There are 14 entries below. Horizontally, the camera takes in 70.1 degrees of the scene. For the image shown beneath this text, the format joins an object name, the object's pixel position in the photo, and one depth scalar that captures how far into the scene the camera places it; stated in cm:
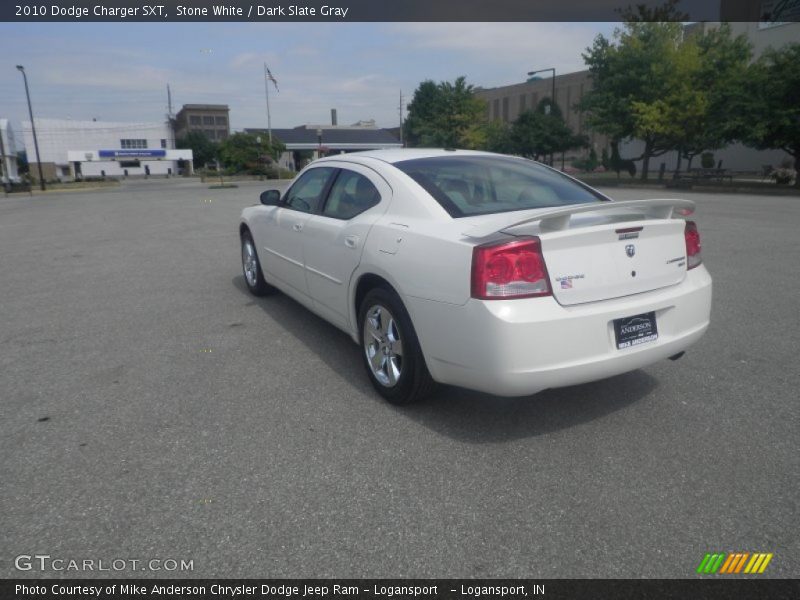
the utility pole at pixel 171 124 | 10229
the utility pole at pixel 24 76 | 3991
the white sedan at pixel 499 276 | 292
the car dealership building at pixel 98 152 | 9238
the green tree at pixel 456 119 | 6075
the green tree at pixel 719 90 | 2662
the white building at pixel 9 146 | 8912
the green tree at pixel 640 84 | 3300
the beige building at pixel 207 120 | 12226
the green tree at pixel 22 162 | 11436
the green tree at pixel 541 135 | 5075
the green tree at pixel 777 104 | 2470
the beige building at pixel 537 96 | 9414
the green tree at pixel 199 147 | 10381
